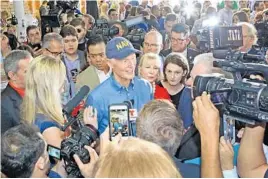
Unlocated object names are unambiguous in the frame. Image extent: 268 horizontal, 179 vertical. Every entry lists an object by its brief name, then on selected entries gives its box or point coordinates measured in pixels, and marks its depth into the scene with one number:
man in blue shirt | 2.87
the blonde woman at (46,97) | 2.44
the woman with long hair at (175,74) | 3.45
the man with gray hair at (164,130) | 1.93
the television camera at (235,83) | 1.62
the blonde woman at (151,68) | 3.53
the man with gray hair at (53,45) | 4.07
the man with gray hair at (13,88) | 2.91
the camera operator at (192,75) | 2.57
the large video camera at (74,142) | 2.00
